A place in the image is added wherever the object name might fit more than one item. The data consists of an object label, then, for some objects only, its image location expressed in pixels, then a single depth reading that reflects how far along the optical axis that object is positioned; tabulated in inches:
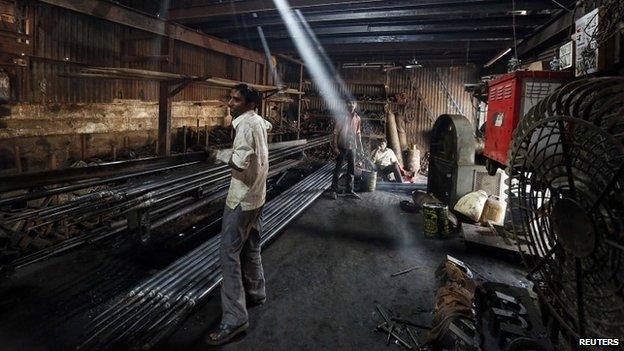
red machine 152.6
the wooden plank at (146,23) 204.5
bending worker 419.2
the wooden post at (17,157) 210.1
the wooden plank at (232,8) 233.5
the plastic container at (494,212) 236.5
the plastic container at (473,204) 239.3
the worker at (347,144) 330.0
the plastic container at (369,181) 357.7
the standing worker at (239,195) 120.8
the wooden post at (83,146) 250.1
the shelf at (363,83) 567.9
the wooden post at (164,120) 244.1
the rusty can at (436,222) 227.9
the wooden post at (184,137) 335.0
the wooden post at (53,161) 227.2
